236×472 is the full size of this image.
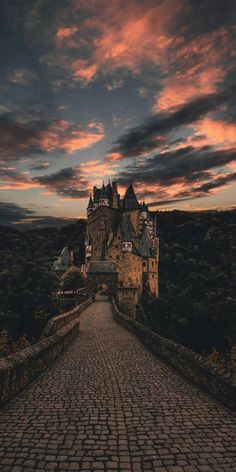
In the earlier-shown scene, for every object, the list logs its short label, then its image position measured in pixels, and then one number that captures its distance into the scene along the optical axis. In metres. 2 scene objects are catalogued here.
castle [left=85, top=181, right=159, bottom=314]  54.12
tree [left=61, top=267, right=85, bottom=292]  45.53
